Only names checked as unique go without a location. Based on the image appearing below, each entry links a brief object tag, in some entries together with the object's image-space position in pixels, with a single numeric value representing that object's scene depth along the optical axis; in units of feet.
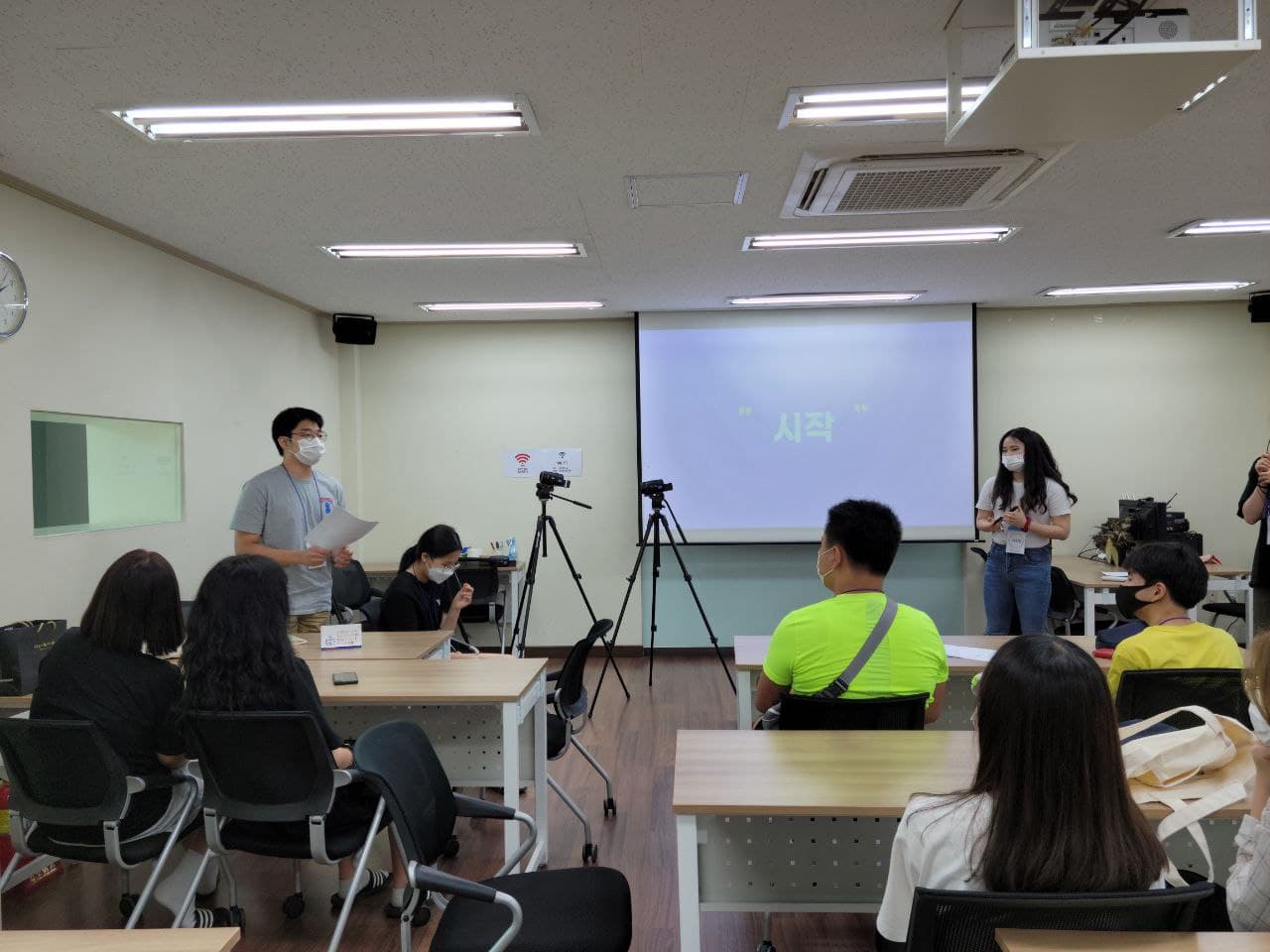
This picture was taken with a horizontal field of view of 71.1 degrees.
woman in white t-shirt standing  15.75
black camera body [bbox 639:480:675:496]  18.63
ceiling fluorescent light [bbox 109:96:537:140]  9.06
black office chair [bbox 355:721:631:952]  6.28
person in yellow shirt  8.64
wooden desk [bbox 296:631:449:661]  11.68
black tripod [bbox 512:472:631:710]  18.90
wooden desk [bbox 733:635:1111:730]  11.09
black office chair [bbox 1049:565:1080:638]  18.72
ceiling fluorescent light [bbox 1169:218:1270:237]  14.20
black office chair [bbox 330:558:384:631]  18.69
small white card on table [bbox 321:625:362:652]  12.26
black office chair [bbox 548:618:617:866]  11.30
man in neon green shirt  8.14
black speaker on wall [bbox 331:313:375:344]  21.70
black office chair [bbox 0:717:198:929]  7.64
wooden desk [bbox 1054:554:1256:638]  17.87
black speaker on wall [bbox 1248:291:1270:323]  21.06
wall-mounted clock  10.98
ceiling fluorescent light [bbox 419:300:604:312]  20.45
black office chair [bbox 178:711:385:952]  7.68
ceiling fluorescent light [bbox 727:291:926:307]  20.36
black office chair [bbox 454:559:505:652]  20.56
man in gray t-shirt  12.92
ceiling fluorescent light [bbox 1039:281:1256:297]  19.69
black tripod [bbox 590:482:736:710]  18.71
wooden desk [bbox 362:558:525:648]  21.50
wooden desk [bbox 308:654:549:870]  9.58
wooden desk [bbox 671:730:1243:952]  6.46
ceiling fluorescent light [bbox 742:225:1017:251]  14.60
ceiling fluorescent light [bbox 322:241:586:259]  14.97
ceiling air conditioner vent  10.53
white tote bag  6.14
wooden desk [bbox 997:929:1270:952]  4.17
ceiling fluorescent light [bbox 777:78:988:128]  8.77
